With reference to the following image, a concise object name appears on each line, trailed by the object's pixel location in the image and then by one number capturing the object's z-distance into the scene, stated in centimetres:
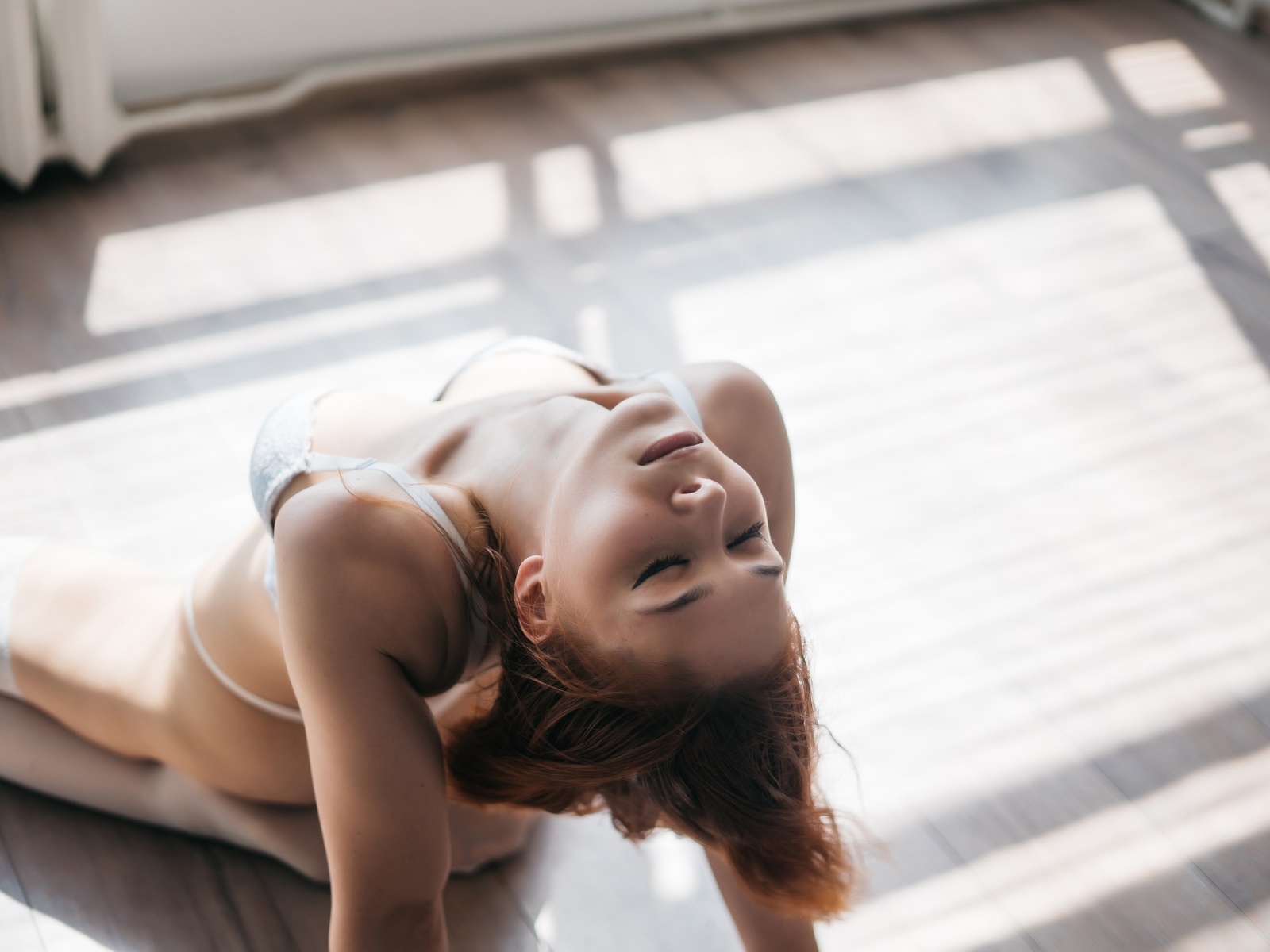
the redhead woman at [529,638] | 117
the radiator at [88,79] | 248
